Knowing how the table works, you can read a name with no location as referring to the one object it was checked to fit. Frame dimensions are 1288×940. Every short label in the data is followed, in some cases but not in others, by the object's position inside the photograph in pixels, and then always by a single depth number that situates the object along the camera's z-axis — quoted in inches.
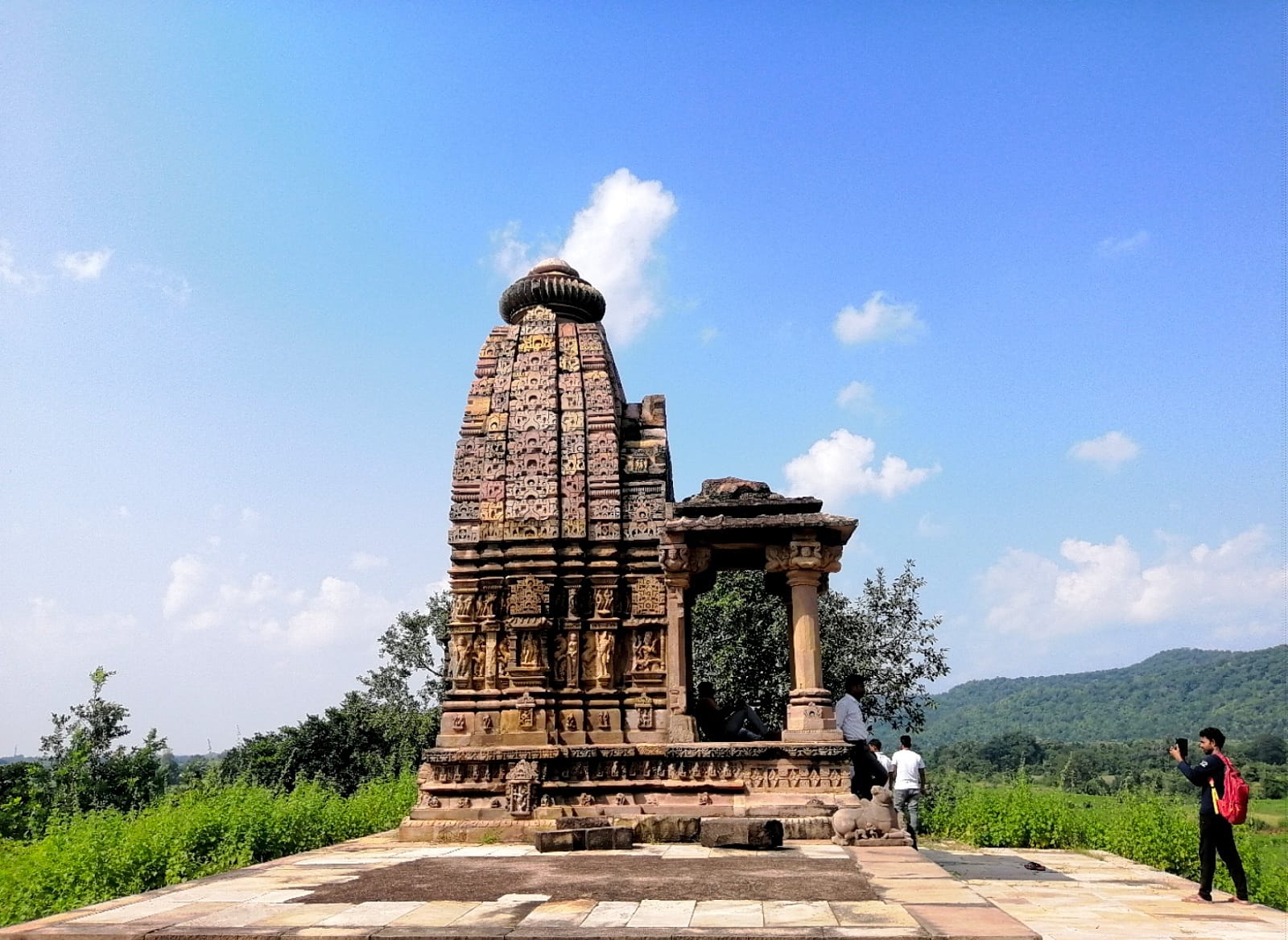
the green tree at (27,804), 488.3
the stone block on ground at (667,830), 321.1
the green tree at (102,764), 565.3
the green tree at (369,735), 1103.0
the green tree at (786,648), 770.2
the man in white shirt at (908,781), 425.1
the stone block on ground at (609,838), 305.0
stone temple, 395.2
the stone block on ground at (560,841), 307.4
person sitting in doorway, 422.3
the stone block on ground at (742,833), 296.7
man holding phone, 280.7
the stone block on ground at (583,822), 336.5
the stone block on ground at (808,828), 329.7
